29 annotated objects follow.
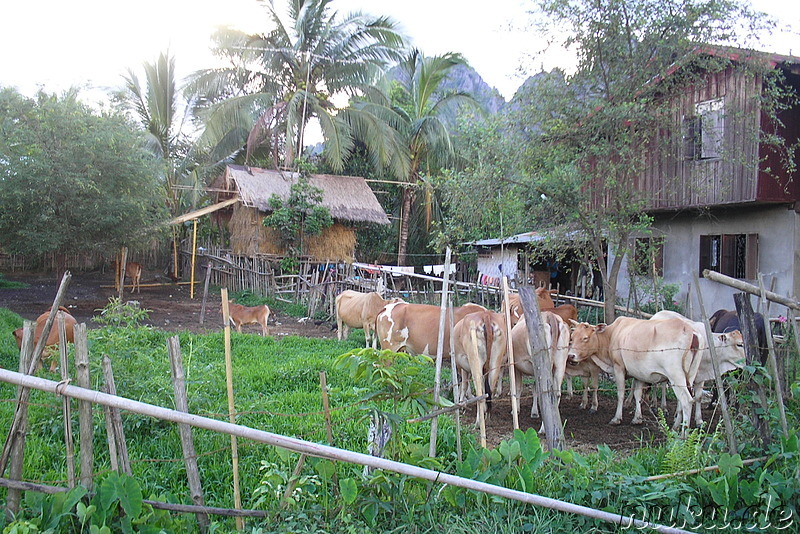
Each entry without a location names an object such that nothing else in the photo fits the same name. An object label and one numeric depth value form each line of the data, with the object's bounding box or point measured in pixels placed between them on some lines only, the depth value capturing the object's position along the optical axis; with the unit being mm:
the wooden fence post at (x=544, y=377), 4844
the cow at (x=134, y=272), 20828
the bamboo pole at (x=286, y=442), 3242
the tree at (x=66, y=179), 13508
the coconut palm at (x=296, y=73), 22672
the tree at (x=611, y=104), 9164
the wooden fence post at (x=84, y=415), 3676
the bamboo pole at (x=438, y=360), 4598
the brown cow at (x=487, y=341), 7164
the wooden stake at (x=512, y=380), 5293
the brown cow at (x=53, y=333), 7750
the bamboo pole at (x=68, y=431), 3672
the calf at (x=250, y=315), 13266
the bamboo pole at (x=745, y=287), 4730
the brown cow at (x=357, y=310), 11820
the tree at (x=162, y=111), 26406
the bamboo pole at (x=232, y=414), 3914
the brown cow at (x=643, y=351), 6879
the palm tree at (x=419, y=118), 24625
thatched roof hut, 21406
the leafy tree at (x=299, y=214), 20422
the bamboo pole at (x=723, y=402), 4691
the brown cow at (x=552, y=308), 10552
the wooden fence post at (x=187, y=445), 3799
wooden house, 11961
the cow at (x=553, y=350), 6734
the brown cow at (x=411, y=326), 8812
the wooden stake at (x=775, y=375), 4711
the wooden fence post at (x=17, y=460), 3605
